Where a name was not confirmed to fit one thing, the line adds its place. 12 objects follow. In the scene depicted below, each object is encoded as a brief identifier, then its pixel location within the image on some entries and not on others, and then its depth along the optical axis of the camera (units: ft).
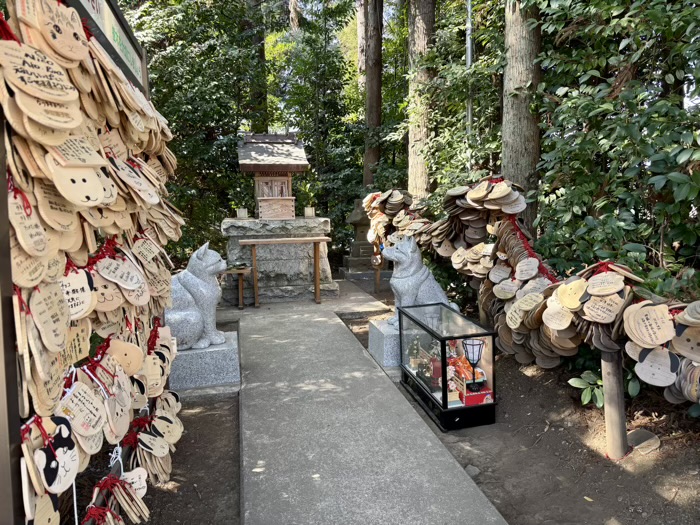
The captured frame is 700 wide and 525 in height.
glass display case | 10.96
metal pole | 19.69
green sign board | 5.78
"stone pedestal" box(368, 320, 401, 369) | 14.66
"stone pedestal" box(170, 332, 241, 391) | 13.39
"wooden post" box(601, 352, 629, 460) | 9.09
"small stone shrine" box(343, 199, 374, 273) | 33.19
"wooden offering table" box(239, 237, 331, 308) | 23.22
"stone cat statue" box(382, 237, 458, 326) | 14.62
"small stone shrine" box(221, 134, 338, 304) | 24.88
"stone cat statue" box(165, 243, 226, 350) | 13.15
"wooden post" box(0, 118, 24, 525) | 3.59
